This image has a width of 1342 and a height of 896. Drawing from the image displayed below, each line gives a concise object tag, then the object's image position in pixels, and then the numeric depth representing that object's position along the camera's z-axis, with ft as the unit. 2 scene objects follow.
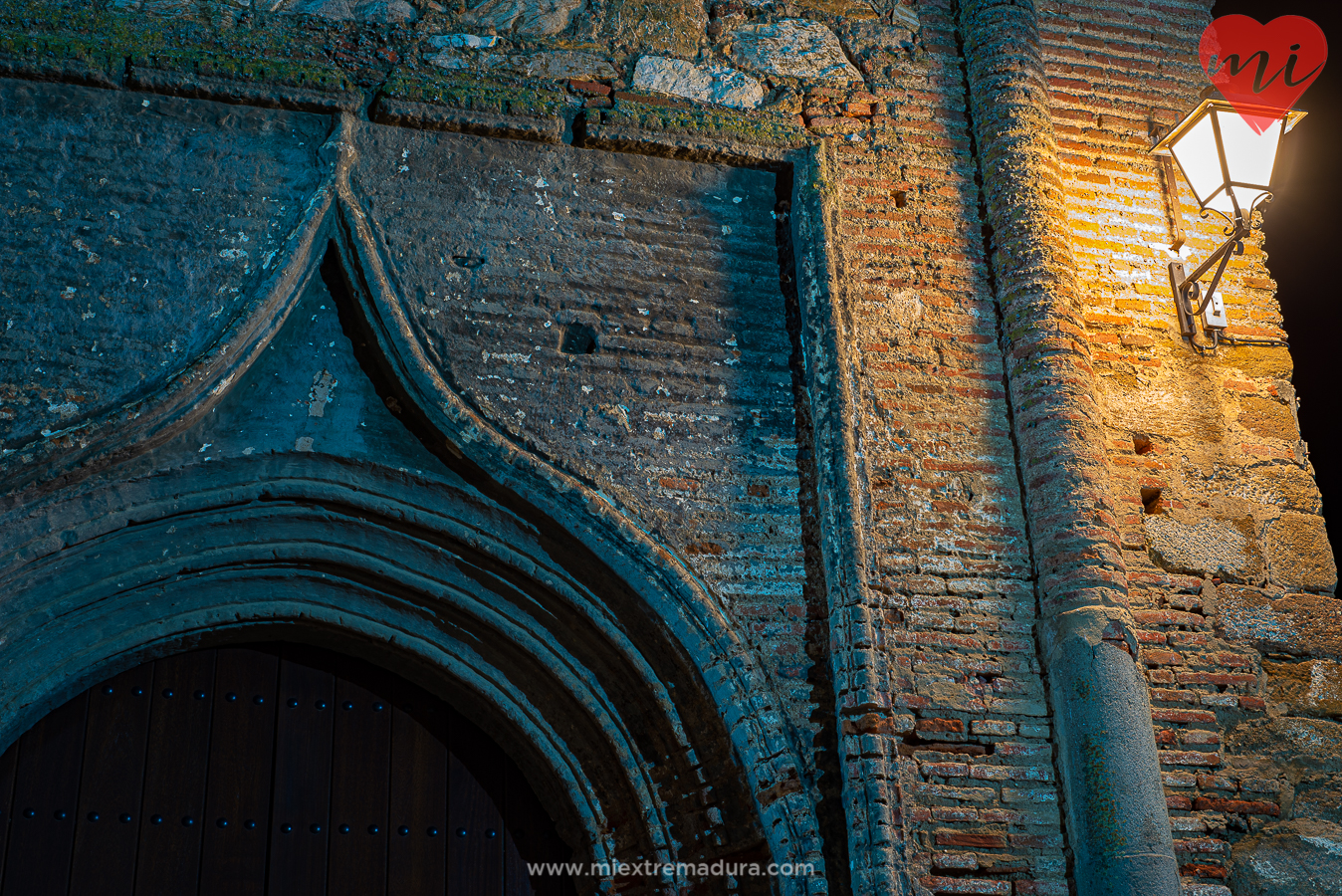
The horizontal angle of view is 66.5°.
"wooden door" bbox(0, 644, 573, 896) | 9.84
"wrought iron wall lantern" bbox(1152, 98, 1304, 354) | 12.25
